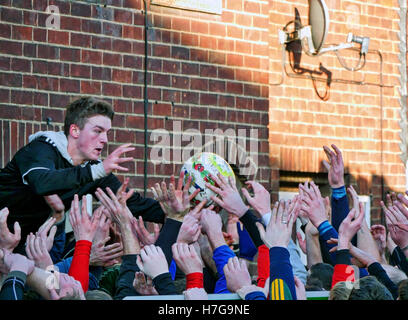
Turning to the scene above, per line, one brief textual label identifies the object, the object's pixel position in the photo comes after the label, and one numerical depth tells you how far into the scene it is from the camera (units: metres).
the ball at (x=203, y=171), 6.89
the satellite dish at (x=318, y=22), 10.60
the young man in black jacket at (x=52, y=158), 6.91
